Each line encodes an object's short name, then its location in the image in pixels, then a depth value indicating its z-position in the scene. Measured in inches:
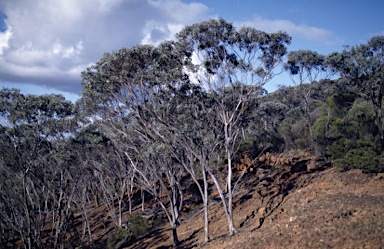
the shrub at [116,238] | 595.3
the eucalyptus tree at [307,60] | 724.0
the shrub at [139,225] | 638.5
